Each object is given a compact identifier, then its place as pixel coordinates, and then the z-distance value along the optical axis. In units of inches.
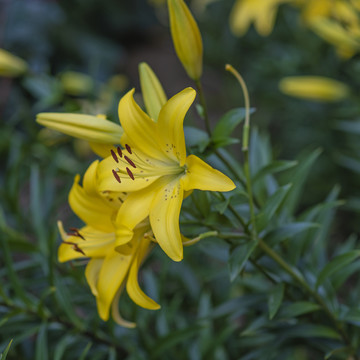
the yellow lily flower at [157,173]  45.5
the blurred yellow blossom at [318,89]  63.1
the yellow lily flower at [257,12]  78.3
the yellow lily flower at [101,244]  47.2
